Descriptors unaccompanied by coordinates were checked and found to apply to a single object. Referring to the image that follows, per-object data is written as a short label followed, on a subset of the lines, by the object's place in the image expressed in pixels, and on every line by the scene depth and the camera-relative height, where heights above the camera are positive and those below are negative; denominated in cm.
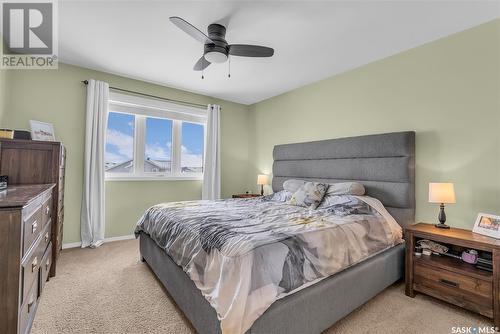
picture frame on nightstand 200 -49
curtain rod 375 +117
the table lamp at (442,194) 222 -24
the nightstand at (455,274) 184 -90
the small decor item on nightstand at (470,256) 209 -78
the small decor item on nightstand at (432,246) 232 -78
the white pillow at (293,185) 343 -28
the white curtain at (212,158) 457 +12
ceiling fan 230 +115
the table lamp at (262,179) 449 -27
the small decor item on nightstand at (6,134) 239 +27
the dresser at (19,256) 121 -55
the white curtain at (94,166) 347 -6
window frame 388 +81
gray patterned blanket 135 -59
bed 152 -85
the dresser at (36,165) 226 -4
